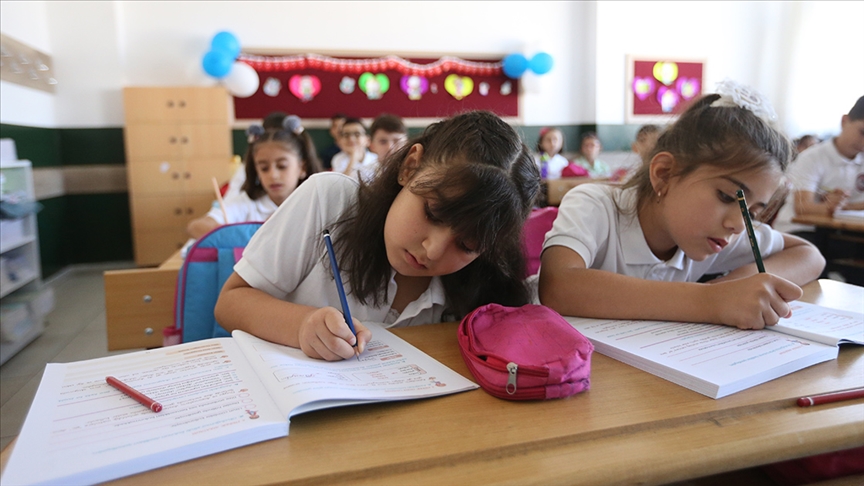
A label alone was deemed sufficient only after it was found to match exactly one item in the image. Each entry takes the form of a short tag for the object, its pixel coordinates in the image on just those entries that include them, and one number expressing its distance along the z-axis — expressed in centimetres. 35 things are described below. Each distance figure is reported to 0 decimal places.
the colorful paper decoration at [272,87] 523
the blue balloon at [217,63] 472
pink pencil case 57
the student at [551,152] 545
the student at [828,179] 245
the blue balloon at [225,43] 480
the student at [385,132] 370
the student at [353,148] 401
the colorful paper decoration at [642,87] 611
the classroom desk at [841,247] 237
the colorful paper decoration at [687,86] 621
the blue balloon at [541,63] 561
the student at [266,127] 274
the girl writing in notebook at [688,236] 87
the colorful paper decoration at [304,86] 529
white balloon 489
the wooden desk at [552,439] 44
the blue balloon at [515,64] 566
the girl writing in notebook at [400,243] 76
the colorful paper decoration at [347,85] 542
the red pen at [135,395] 53
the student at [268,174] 225
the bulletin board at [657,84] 609
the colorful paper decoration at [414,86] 557
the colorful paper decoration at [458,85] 569
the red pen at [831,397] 56
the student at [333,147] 517
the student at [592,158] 573
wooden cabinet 465
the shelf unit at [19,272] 261
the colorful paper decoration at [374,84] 548
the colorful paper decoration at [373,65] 522
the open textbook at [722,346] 62
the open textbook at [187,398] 45
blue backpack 120
